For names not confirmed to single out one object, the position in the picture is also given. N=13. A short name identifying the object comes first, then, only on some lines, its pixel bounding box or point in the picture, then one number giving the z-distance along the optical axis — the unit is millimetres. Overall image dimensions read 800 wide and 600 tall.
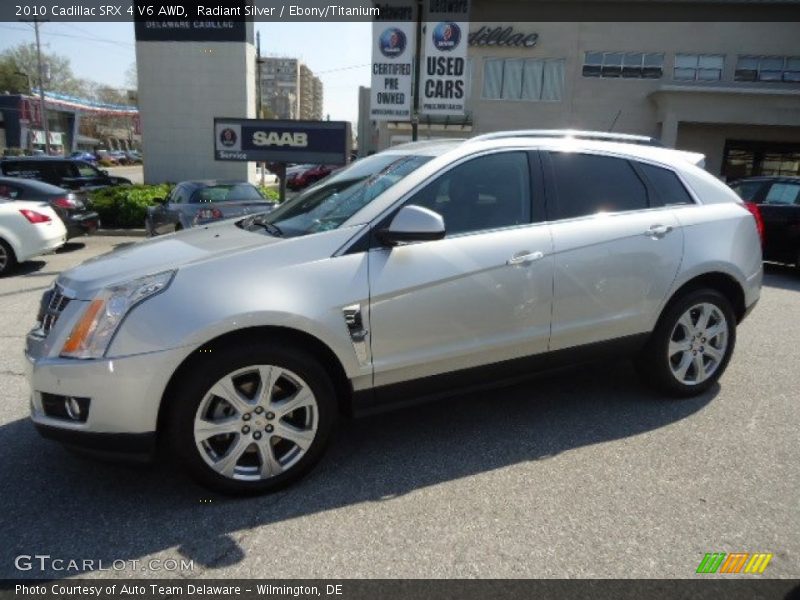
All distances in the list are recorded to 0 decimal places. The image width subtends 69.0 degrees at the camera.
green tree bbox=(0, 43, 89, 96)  75062
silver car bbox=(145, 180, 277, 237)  9211
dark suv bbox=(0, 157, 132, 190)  14414
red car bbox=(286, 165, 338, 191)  29578
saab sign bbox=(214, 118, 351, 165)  10930
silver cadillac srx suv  2600
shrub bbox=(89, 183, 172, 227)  13297
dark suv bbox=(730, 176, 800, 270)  9234
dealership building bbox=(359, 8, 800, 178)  28656
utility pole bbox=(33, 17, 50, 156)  45500
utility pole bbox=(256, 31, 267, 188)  37344
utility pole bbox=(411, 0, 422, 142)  11203
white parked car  8531
